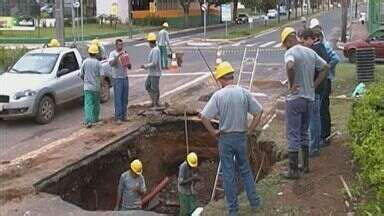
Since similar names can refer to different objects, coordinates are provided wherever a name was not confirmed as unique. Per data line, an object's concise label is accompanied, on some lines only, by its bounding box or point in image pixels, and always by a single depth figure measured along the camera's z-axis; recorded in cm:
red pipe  1279
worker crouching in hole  1039
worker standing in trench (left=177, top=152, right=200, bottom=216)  1097
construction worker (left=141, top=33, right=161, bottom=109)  1477
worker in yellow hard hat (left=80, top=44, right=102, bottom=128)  1361
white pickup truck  1446
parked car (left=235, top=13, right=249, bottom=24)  8415
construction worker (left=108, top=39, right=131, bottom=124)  1373
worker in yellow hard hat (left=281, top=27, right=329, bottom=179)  845
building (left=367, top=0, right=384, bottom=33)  3819
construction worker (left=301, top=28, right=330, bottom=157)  892
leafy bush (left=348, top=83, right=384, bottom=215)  626
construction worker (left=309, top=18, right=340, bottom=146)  994
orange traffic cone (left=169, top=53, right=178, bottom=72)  2535
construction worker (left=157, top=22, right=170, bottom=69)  2494
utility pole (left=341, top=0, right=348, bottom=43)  3803
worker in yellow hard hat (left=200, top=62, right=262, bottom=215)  728
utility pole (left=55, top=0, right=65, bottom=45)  2342
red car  2780
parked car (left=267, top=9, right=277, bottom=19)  9922
